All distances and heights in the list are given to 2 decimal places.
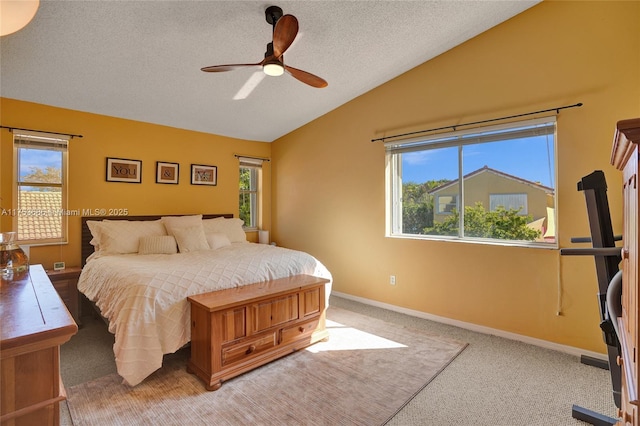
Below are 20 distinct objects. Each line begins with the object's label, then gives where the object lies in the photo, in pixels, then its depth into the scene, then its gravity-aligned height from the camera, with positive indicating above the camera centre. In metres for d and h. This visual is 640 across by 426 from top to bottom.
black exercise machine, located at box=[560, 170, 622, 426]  1.51 -0.13
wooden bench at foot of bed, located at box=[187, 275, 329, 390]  2.24 -0.87
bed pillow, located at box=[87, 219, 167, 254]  3.45 -0.21
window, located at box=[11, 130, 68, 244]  3.36 +0.32
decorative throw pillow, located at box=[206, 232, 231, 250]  3.95 -0.32
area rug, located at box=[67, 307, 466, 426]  1.92 -1.21
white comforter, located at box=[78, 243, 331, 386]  2.19 -0.57
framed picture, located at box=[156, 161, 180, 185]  4.32 +0.60
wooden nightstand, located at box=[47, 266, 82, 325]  3.28 -0.75
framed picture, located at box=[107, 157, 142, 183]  3.91 +0.58
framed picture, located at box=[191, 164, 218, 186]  4.67 +0.61
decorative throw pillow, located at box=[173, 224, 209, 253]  3.70 -0.28
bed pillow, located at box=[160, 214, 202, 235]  3.92 -0.08
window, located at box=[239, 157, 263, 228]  5.35 +0.43
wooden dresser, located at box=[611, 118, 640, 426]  0.72 -0.14
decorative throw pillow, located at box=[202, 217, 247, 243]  4.32 -0.17
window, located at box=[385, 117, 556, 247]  2.97 +0.31
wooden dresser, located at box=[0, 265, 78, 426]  0.74 -0.37
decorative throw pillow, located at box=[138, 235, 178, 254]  3.51 -0.33
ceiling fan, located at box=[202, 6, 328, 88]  2.05 +1.18
